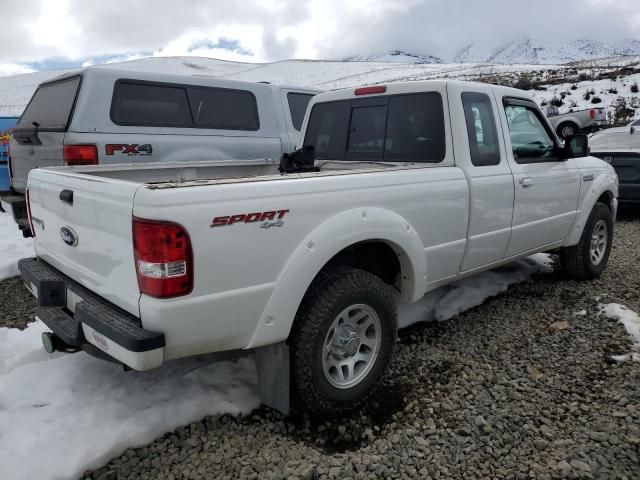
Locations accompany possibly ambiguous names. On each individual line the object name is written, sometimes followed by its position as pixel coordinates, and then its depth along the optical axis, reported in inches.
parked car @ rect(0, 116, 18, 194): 267.7
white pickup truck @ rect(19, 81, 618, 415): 90.7
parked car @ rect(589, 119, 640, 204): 336.5
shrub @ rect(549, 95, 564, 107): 948.0
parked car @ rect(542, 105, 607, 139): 693.9
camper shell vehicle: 204.8
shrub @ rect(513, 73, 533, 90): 1143.0
